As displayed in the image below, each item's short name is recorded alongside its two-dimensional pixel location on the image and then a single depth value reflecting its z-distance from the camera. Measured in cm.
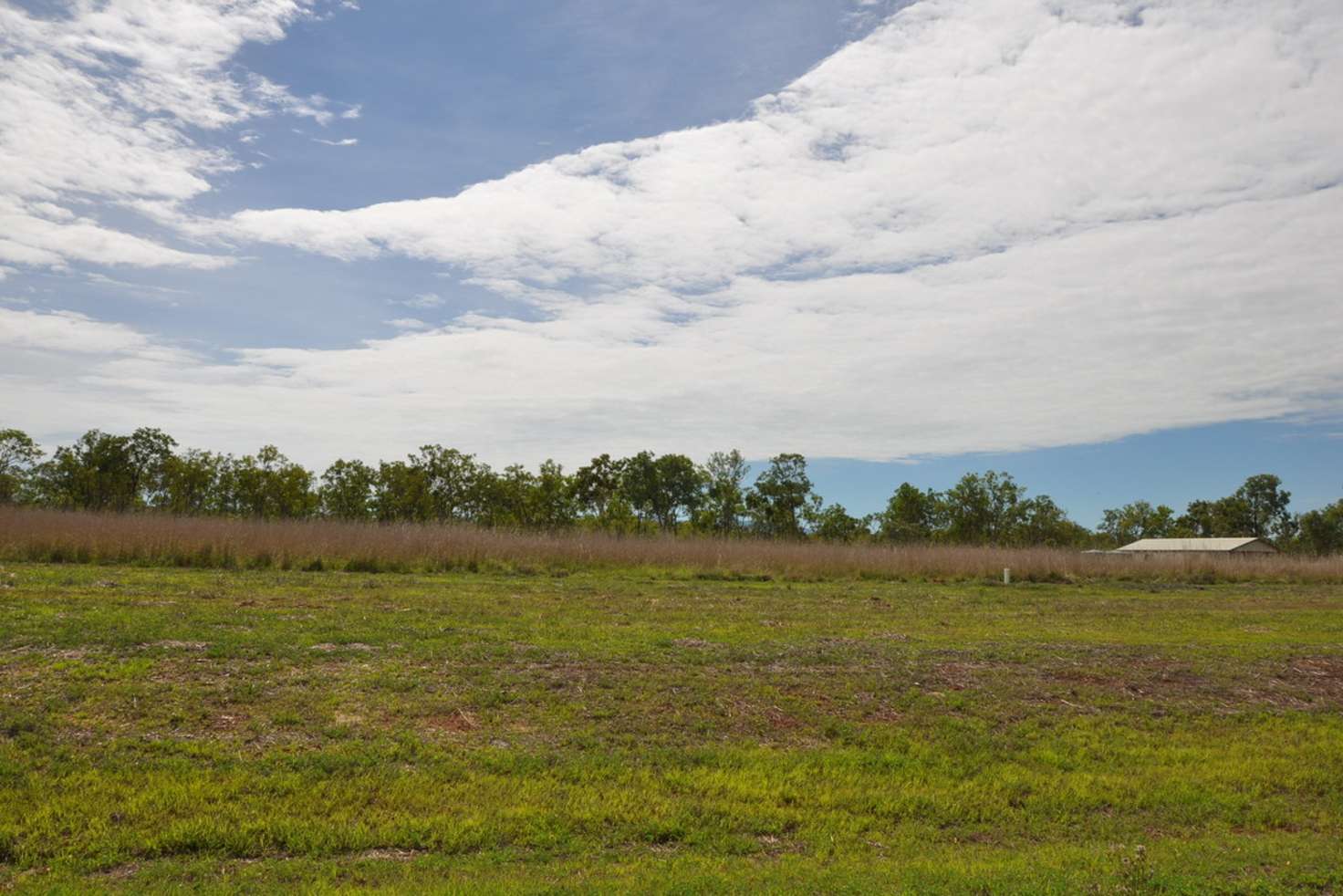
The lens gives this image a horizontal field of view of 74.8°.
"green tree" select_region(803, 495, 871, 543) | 6006
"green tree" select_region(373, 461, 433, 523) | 4994
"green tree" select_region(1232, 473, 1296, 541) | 9881
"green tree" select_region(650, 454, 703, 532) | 6606
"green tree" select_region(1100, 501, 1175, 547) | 9962
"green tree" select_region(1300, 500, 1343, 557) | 8806
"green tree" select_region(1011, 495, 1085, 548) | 7262
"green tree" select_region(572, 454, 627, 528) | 6004
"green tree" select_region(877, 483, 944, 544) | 6775
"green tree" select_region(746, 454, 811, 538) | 5966
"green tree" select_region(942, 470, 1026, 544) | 6912
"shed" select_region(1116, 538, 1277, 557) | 7662
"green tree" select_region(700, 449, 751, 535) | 5522
